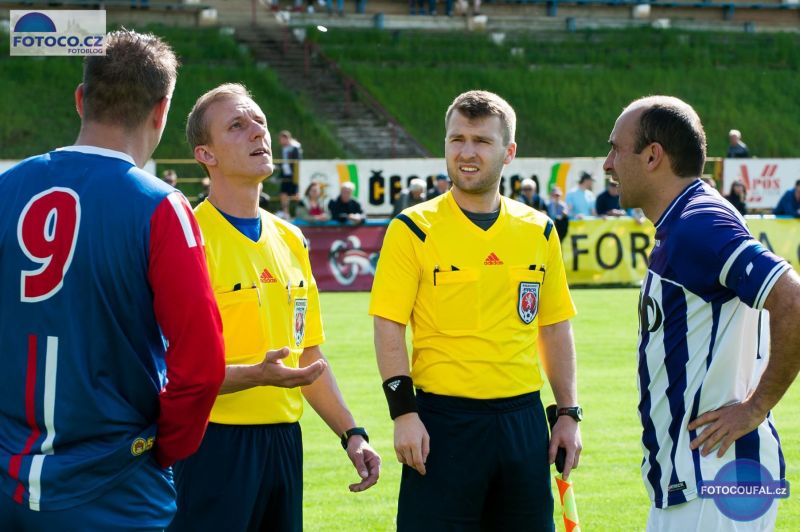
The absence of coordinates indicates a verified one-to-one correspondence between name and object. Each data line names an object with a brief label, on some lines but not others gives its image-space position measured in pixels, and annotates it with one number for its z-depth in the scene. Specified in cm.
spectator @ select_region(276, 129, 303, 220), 2716
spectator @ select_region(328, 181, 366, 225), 2252
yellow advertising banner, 2319
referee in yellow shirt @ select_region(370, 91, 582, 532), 466
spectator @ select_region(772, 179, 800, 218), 2375
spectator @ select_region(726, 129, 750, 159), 2978
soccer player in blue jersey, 327
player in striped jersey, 378
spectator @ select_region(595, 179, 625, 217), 2425
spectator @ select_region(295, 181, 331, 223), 2372
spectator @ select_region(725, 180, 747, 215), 2483
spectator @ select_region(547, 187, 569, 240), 2324
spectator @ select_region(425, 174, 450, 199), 2252
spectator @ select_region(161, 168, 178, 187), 2323
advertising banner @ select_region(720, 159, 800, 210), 3008
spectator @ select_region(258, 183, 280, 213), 1975
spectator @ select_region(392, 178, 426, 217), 2126
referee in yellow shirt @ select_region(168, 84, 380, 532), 436
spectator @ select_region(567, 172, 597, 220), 2466
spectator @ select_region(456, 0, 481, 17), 4641
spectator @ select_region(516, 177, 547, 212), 2303
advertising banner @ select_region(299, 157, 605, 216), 2784
